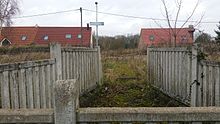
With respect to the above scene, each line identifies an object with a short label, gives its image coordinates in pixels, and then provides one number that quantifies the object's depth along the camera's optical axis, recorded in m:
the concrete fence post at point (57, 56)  3.33
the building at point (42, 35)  27.51
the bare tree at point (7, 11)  21.67
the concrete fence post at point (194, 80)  3.37
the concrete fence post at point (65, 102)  1.37
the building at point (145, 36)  28.92
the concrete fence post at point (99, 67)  6.60
